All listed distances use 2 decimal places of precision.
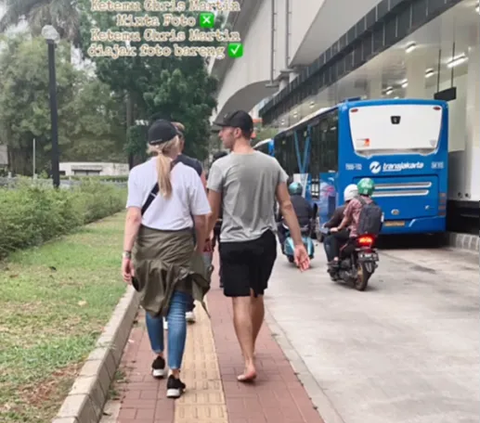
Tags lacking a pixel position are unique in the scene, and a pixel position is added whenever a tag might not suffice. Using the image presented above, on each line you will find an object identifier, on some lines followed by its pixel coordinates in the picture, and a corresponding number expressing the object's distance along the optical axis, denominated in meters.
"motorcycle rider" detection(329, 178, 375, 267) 8.50
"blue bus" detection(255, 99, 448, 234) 12.98
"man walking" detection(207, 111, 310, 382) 4.42
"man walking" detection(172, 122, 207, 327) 5.16
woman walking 4.05
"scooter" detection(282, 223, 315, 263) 10.57
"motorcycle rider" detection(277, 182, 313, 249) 10.55
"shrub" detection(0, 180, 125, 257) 9.77
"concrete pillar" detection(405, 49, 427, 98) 18.47
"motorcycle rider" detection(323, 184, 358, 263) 8.72
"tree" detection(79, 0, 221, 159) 27.89
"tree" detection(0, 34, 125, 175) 36.09
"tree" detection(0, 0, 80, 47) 39.28
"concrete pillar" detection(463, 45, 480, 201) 13.70
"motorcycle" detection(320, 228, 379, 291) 8.35
